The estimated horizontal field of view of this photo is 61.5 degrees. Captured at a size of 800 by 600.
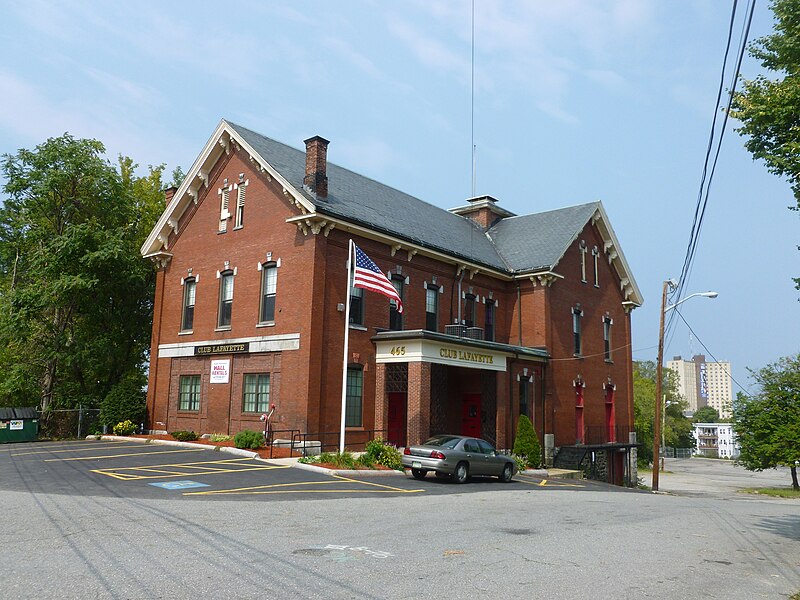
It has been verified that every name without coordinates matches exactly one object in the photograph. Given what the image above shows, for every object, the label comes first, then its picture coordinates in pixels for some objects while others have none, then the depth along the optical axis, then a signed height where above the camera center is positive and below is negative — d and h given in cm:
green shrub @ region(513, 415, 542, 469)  2842 -168
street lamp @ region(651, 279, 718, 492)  3045 +157
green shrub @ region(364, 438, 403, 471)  2225 -179
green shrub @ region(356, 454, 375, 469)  2162 -196
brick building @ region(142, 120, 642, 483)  2512 +382
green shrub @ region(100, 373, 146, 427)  3003 -38
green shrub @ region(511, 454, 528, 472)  2704 -242
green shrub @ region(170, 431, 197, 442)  2734 -158
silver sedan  2034 -173
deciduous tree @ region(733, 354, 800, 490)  3769 -102
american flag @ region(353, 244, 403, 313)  2312 +419
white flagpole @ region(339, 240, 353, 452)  2219 +265
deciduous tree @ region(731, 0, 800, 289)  1431 +679
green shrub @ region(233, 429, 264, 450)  2375 -149
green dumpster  2923 -133
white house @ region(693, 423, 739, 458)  17212 -896
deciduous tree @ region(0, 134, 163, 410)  3269 +562
